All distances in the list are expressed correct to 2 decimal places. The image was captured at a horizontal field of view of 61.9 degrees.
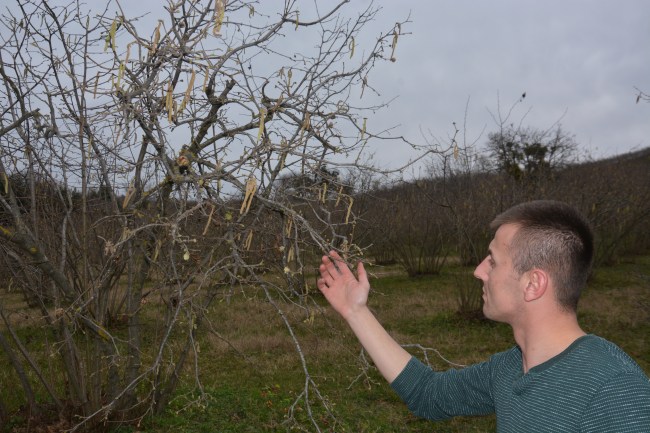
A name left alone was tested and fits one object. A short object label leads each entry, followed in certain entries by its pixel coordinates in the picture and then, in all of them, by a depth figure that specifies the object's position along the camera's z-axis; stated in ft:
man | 4.50
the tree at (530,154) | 48.86
